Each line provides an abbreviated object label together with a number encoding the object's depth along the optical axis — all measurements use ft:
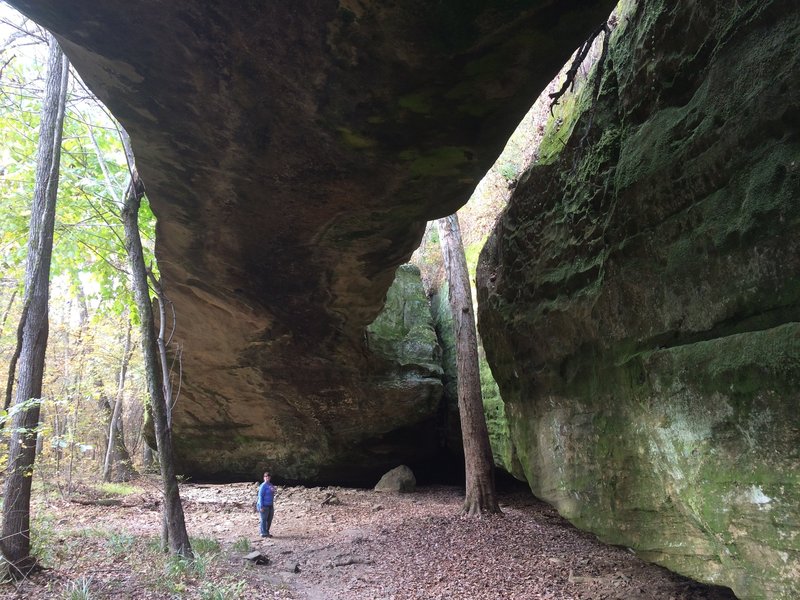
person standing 27.58
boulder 39.17
